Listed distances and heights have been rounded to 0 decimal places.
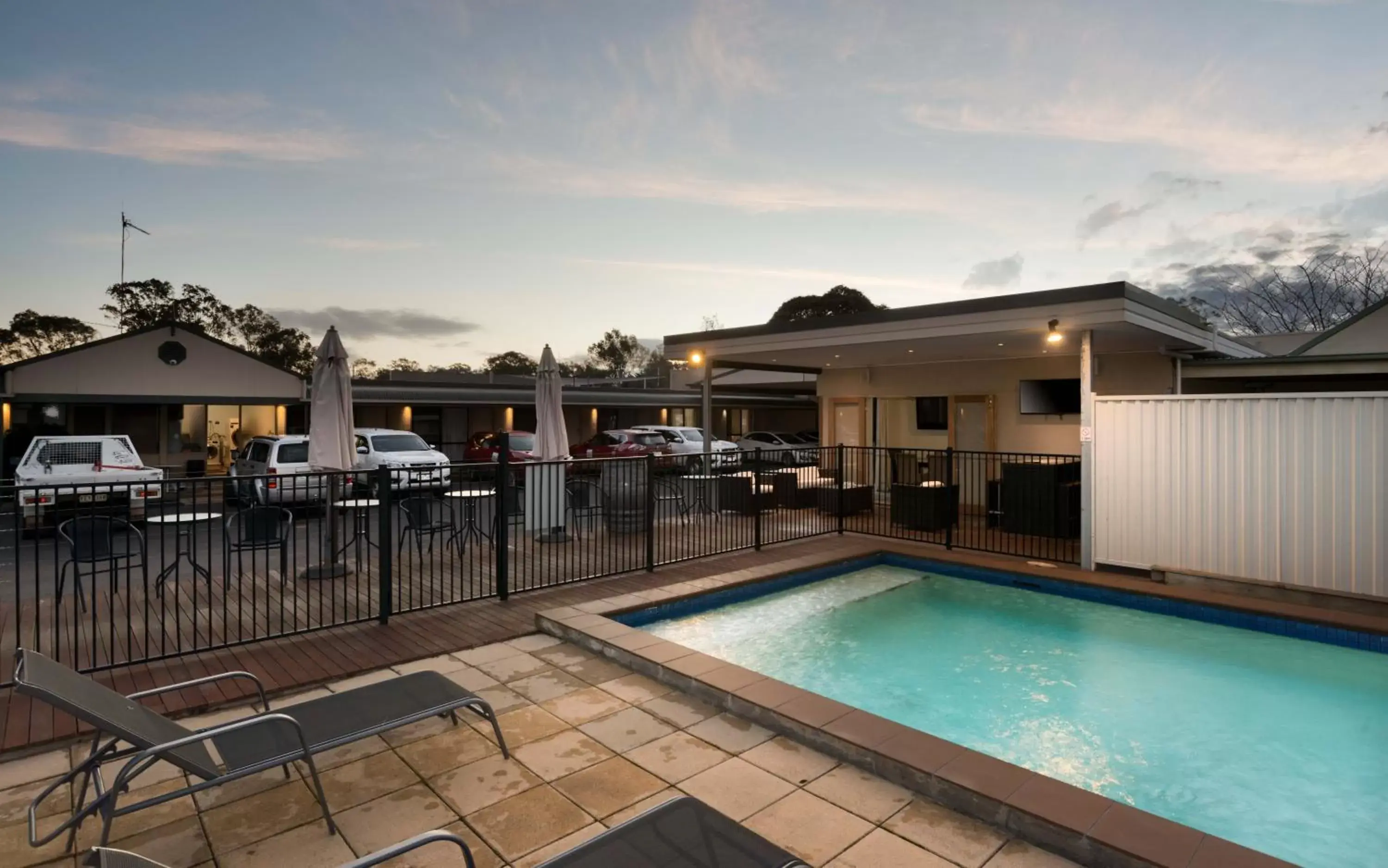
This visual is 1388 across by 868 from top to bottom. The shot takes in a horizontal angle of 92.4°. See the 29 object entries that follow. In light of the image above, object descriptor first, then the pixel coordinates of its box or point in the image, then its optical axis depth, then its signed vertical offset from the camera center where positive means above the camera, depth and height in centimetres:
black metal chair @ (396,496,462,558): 719 -91
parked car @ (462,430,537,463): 1753 -25
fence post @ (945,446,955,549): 863 -77
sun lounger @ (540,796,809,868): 190 -121
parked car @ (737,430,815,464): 2489 -15
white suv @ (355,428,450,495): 1458 -26
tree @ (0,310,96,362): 3281 +533
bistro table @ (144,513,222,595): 469 -76
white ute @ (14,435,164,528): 1081 -41
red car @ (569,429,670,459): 1981 -23
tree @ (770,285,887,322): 5828 +1188
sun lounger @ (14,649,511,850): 234 -127
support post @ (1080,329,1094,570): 773 -46
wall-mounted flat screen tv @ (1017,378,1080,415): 1145 +68
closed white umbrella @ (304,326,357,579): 685 +16
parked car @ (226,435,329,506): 1252 -44
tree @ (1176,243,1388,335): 3203 +758
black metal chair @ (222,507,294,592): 608 -86
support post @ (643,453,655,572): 716 -81
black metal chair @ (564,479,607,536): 910 -86
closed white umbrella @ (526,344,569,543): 873 -1
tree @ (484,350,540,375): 7175 +827
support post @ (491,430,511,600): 606 -75
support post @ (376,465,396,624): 533 -86
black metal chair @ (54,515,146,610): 533 -89
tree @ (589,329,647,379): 8219 +1064
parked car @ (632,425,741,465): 1992 -7
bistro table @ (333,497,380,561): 617 -69
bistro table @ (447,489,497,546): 689 -70
